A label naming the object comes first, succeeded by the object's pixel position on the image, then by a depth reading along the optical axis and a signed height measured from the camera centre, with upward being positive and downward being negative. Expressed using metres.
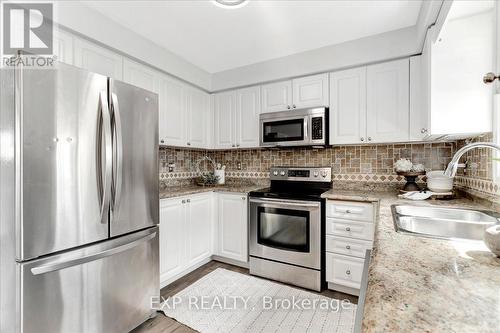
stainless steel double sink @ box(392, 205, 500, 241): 1.17 -0.31
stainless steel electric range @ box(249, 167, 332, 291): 2.25 -0.69
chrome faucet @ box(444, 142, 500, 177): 0.95 +0.03
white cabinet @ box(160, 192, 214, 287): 2.22 -0.72
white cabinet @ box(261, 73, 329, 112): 2.54 +0.80
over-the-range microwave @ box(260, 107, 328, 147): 2.47 +0.40
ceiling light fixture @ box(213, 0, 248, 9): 1.72 +1.18
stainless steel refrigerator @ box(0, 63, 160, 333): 1.18 -0.21
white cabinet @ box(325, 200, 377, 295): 2.09 -0.69
